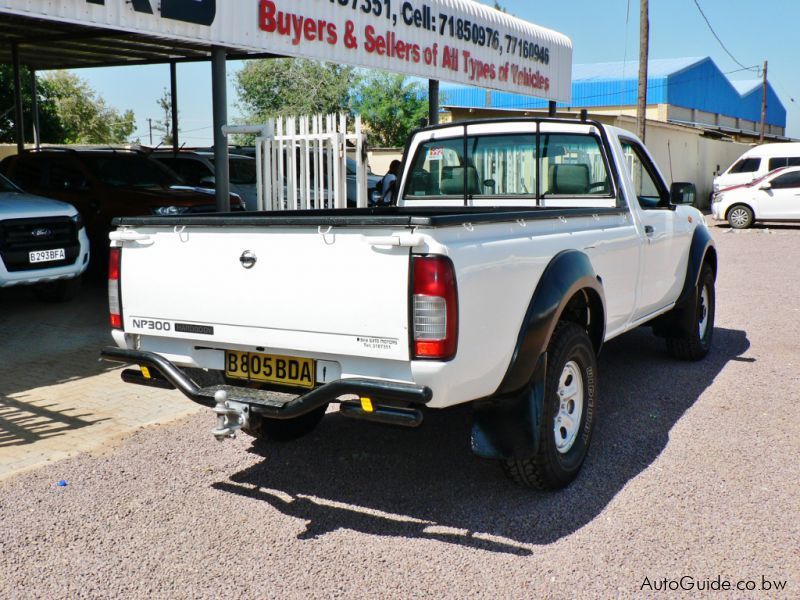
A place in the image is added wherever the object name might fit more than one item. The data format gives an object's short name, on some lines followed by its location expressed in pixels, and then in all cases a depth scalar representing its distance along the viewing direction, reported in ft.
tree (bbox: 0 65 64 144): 116.05
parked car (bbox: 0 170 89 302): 29.58
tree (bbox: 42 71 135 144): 226.17
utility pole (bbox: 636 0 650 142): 74.48
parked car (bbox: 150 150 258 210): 46.73
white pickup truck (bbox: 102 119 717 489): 11.85
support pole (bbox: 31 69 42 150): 59.31
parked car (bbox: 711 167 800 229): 70.69
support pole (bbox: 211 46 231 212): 31.65
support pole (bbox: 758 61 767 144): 153.01
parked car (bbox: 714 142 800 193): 78.95
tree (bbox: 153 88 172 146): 252.58
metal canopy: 40.47
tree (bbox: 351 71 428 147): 174.29
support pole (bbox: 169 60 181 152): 52.44
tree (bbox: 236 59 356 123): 180.65
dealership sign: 26.86
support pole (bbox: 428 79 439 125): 44.09
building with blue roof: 159.43
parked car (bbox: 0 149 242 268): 38.37
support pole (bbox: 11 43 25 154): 47.81
